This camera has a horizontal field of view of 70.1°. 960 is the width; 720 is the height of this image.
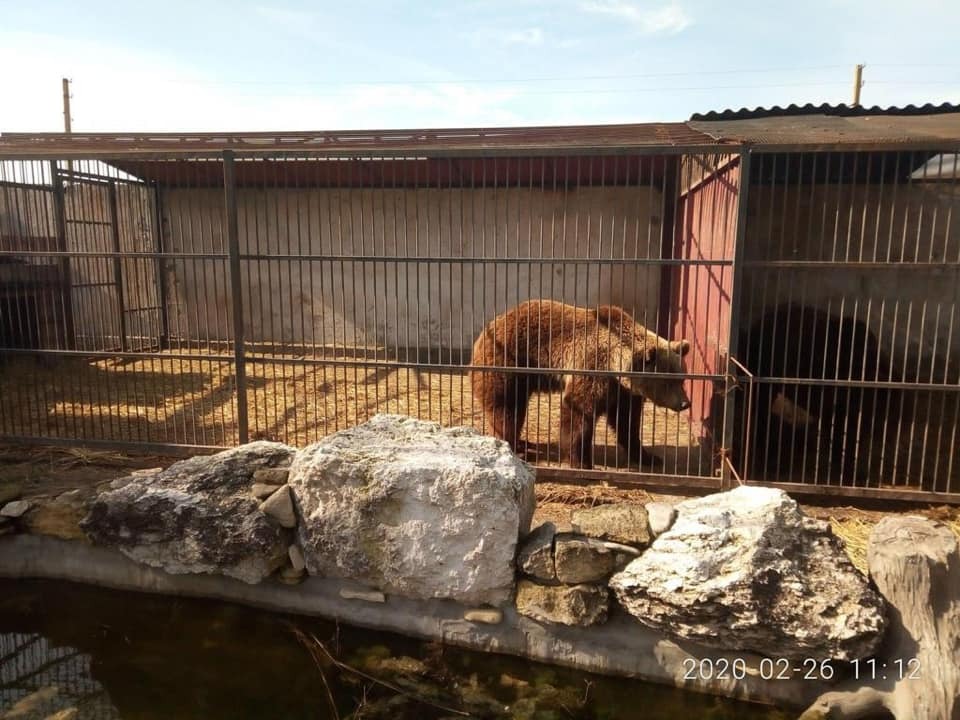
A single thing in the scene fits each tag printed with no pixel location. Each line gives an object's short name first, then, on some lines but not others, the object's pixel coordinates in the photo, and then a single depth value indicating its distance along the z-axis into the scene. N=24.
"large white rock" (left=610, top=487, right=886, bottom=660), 3.25
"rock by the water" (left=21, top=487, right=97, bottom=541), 4.38
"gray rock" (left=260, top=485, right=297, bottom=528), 4.06
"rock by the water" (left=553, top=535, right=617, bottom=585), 3.68
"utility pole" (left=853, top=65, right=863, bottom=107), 22.66
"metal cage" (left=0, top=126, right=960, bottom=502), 4.98
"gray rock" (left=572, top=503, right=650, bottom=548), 3.74
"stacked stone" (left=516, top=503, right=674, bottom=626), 3.65
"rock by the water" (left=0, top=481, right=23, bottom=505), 4.56
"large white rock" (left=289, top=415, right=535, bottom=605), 3.77
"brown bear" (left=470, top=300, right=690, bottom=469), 5.93
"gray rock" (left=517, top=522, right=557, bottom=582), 3.73
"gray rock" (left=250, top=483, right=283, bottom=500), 4.17
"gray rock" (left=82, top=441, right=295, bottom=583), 4.03
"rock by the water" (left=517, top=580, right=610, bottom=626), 3.64
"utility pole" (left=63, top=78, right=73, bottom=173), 24.27
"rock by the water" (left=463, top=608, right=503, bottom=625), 3.79
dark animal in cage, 5.17
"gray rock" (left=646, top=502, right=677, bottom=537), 3.71
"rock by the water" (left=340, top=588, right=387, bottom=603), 3.96
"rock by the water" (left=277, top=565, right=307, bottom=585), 4.09
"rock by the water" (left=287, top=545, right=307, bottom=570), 4.10
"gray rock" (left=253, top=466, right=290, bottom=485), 4.25
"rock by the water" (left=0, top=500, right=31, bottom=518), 4.44
